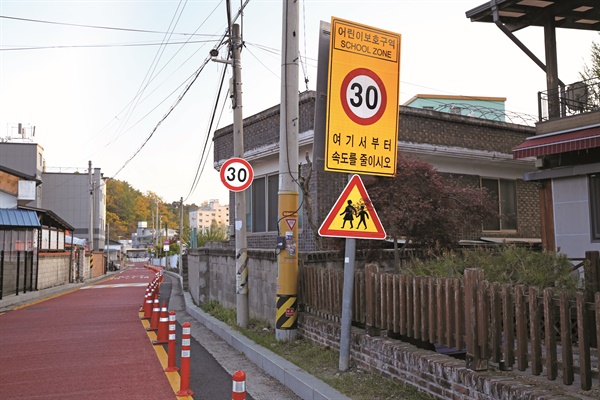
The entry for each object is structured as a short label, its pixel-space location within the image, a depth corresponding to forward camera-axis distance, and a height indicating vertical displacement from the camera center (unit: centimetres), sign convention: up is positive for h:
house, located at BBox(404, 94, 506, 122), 2141 +568
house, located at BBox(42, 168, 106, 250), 6431 +542
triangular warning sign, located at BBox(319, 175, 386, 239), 664 +28
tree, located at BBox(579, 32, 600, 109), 1895 +616
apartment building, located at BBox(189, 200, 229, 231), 17108 +759
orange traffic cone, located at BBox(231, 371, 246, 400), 420 -113
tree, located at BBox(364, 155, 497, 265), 1025 +68
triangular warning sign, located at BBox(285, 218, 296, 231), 930 +31
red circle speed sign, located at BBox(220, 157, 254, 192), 1098 +135
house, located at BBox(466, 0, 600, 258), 1151 +203
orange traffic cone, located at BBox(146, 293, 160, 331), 1252 -184
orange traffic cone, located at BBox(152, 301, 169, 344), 1047 -185
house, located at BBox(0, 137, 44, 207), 5091 +815
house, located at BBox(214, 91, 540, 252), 1374 +223
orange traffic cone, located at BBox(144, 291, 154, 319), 1469 -181
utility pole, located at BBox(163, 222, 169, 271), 6349 -261
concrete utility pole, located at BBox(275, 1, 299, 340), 919 +114
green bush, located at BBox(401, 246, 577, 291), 774 -45
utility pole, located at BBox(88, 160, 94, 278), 4006 +198
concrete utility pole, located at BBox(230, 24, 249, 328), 1122 +68
